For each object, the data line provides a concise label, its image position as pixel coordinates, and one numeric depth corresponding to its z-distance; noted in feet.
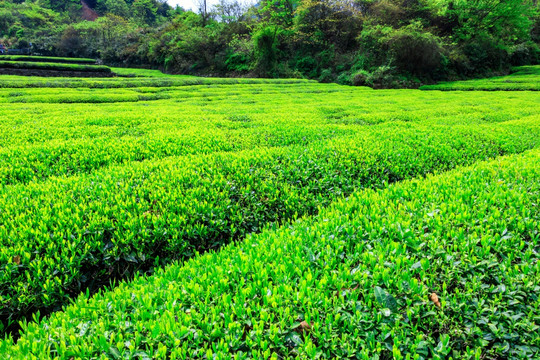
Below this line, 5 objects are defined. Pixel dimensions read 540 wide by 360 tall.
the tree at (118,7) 305.94
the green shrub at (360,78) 120.65
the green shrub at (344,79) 125.49
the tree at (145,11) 304.52
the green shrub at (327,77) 137.88
